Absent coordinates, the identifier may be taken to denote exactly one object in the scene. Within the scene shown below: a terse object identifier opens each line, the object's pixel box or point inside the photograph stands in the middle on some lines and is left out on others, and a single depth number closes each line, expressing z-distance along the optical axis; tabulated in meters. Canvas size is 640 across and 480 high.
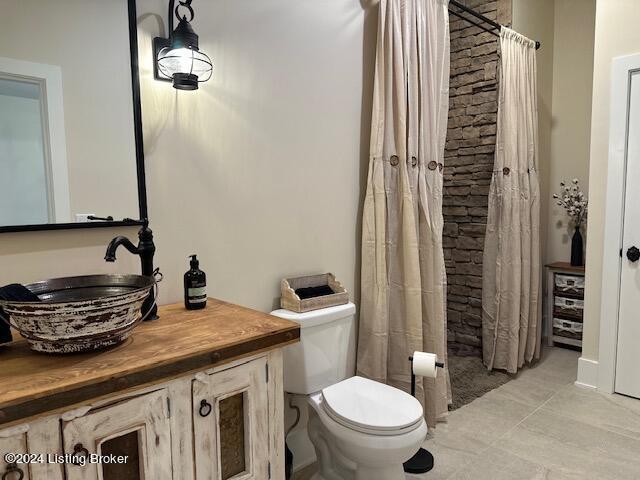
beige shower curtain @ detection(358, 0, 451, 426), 2.32
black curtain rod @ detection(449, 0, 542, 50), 2.81
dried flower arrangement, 3.74
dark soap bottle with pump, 1.60
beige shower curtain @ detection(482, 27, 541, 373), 3.14
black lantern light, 1.53
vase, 3.71
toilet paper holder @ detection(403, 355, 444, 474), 2.13
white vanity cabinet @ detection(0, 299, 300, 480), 0.97
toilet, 1.67
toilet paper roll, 2.07
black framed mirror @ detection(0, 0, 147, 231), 1.36
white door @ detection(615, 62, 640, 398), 2.78
